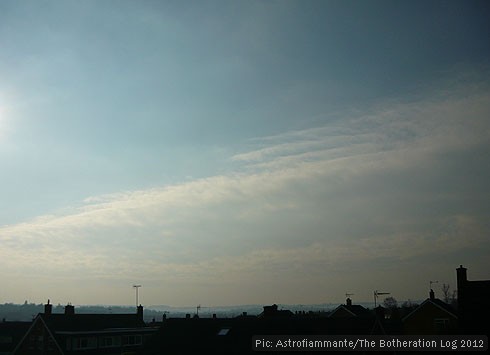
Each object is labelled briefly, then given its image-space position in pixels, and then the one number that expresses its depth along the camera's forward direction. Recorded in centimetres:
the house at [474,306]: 4338
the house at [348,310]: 8035
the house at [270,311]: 6328
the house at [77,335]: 6619
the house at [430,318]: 6184
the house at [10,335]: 7694
